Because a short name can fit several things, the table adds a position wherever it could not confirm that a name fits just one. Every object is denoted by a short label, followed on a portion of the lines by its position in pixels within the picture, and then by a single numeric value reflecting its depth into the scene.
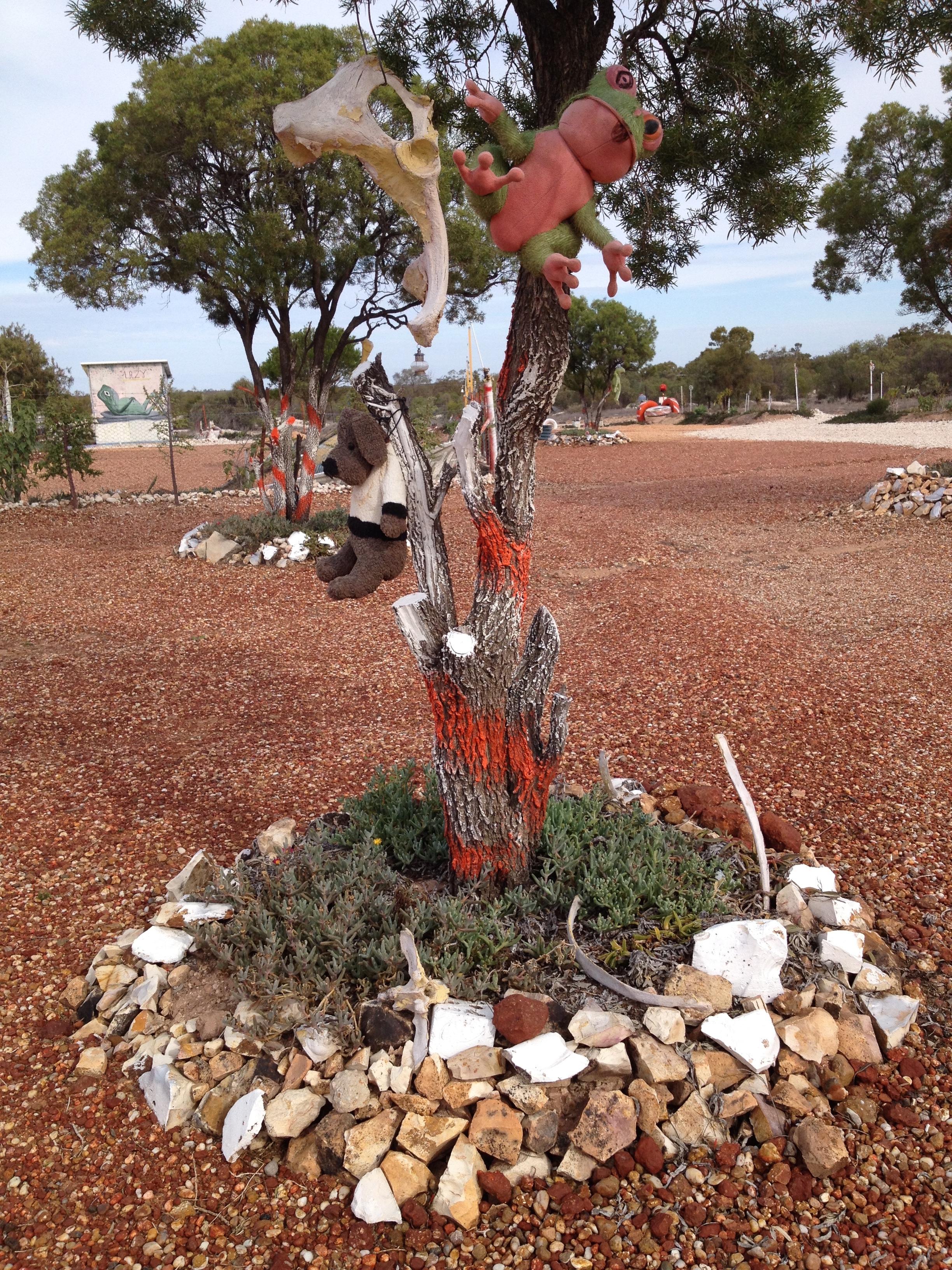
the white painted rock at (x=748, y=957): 2.53
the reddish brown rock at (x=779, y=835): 3.29
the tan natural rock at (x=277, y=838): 3.34
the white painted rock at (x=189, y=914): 2.95
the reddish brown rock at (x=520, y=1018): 2.32
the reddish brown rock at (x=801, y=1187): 2.07
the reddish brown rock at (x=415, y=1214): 2.04
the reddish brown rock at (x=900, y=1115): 2.25
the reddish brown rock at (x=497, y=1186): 2.09
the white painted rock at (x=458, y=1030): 2.32
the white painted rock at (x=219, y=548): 9.75
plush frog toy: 2.01
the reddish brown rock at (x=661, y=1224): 1.98
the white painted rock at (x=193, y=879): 3.12
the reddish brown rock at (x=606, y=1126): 2.15
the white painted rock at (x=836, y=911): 2.85
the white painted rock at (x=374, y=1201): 2.06
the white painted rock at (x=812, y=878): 3.04
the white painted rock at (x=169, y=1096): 2.35
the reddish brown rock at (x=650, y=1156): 2.13
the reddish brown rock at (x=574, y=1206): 2.04
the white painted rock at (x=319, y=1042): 2.36
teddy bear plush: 2.67
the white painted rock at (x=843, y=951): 2.70
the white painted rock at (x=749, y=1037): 2.35
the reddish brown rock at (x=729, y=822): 3.37
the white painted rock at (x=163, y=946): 2.82
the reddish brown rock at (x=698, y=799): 3.48
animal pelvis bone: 2.08
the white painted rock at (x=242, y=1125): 2.23
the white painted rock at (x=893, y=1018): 2.51
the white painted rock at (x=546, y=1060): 2.25
